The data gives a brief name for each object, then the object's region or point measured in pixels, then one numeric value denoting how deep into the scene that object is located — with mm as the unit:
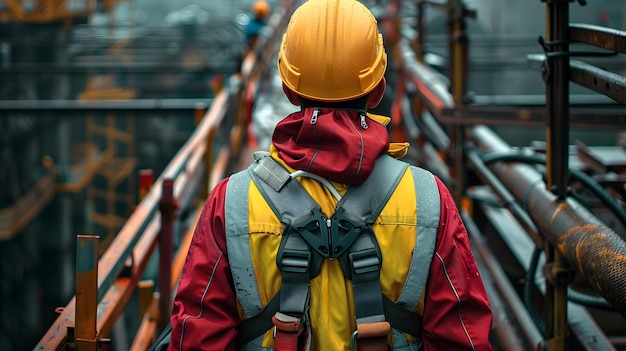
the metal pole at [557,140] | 3381
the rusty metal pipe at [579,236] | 2645
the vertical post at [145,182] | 4948
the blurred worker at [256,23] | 13996
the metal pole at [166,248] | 4465
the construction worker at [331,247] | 2182
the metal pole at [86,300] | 2906
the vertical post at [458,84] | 6102
